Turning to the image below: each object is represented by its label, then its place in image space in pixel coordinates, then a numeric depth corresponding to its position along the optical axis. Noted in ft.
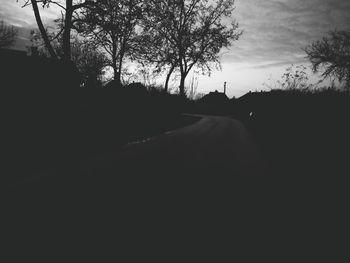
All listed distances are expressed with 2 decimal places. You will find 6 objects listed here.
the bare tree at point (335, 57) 87.40
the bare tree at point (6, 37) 120.26
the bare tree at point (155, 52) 89.81
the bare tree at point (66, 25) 50.65
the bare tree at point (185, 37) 92.48
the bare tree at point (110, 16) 53.67
